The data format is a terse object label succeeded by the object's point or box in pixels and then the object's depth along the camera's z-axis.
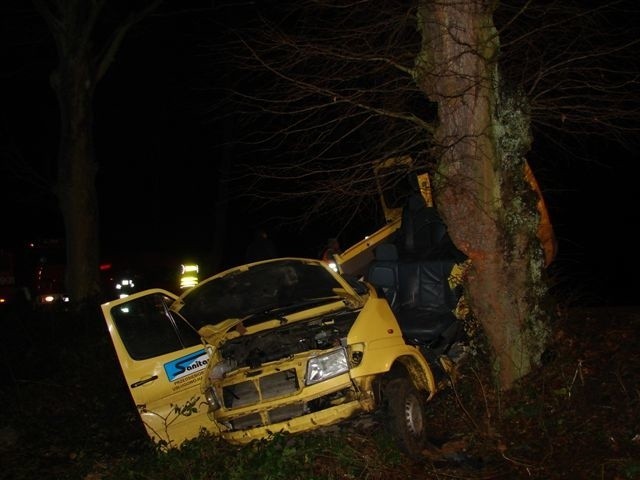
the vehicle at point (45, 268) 15.30
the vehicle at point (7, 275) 16.06
